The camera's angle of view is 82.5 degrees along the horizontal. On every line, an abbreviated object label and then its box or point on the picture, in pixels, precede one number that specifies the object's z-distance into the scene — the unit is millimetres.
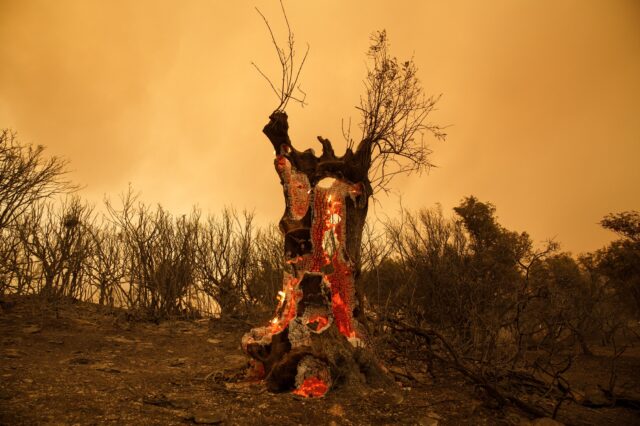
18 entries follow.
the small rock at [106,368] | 4934
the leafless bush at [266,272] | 10859
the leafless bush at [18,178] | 7467
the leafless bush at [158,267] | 10031
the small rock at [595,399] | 3400
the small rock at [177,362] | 5879
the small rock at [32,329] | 6954
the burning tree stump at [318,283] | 4078
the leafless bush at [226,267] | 11023
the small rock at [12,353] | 5235
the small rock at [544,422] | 3189
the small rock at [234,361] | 5490
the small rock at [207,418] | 3176
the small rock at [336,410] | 3464
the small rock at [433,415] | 3518
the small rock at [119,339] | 7215
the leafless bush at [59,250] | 9758
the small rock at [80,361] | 5275
